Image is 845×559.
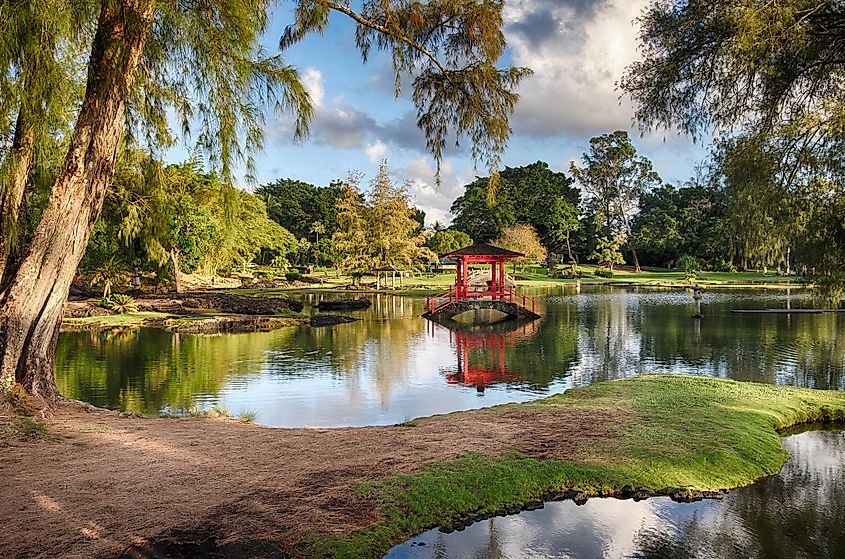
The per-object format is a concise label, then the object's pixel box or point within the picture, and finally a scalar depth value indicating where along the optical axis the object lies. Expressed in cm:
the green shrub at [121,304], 2523
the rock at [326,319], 2484
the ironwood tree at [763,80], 606
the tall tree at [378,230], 4219
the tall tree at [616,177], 6762
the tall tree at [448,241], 5934
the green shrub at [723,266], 5230
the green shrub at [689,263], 4972
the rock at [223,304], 2720
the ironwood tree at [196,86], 745
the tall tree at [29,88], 611
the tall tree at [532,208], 6269
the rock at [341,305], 3125
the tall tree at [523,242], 5591
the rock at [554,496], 617
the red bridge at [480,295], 2761
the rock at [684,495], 629
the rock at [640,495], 628
